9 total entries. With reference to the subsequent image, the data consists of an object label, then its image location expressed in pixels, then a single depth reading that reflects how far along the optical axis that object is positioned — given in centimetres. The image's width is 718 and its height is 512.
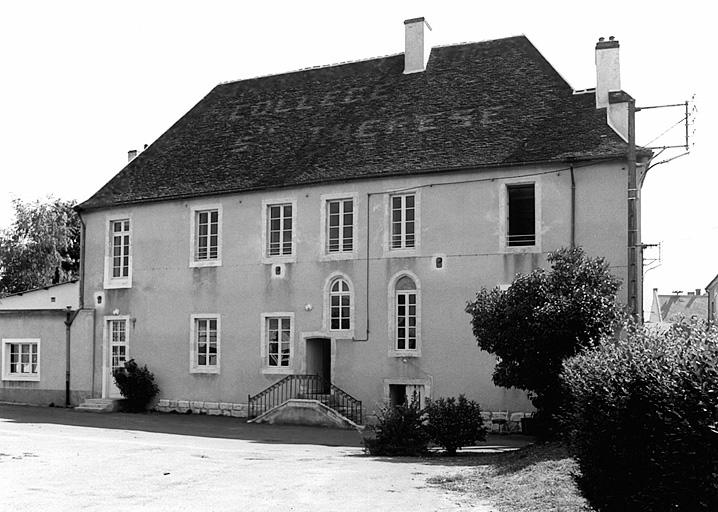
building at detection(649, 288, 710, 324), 8219
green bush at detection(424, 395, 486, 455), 1978
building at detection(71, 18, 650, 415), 2606
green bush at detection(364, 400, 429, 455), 1948
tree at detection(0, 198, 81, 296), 5675
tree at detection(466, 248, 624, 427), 1981
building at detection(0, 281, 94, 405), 3356
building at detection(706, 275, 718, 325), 7319
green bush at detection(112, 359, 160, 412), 3156
